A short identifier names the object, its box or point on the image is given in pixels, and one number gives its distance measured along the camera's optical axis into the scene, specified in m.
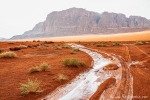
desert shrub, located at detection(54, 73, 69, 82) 8.85
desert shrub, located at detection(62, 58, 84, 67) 12.12
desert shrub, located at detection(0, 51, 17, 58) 17.32
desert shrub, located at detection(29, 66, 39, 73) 10.55
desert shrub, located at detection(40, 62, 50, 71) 11.01
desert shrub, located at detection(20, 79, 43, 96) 6.99
